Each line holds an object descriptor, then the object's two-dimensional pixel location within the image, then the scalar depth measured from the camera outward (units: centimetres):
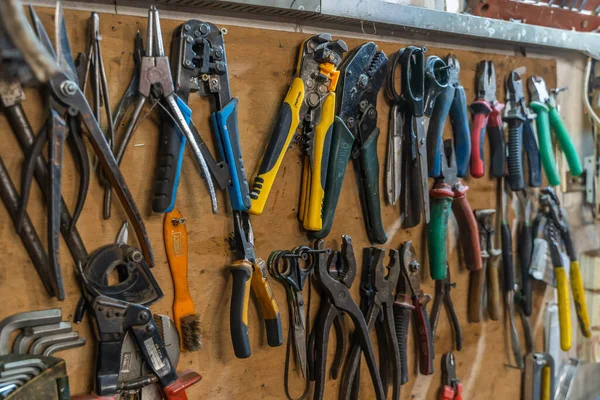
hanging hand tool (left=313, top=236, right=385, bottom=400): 119
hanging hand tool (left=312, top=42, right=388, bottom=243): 119
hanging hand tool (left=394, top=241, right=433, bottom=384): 132
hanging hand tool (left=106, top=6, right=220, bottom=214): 96
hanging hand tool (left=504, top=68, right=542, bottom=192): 151
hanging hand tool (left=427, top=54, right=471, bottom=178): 134
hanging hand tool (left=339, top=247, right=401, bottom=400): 126
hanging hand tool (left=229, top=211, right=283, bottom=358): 107
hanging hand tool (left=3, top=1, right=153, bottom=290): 87
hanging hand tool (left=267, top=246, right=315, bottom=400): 116
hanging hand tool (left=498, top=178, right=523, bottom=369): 153
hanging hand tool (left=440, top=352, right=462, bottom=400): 147
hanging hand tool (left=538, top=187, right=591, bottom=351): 157
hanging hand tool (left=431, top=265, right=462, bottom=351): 143
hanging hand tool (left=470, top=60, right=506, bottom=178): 144
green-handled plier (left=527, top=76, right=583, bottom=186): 152
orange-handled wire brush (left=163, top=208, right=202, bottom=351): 105
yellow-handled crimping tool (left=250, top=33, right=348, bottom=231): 116
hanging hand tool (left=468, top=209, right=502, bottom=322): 149
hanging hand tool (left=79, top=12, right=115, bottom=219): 93
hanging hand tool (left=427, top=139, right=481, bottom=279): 136
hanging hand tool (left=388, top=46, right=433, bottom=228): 128
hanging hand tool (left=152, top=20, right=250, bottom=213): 100
